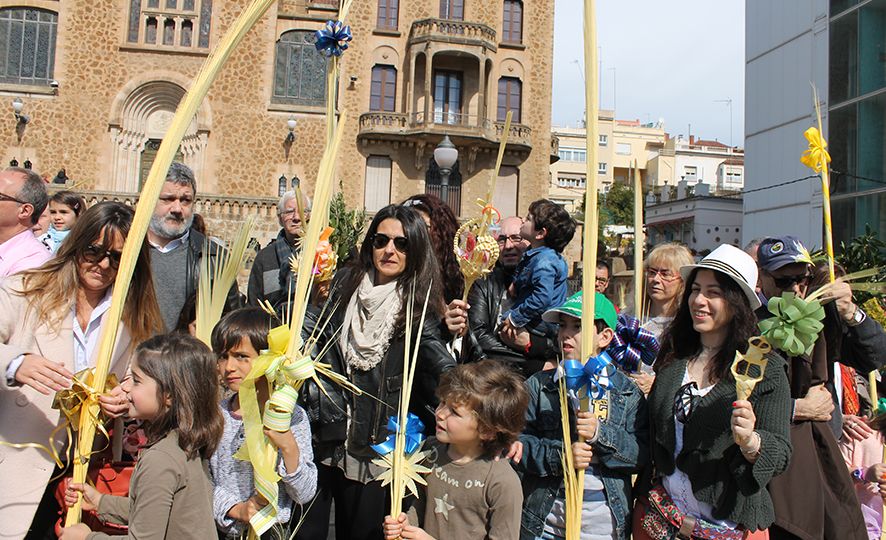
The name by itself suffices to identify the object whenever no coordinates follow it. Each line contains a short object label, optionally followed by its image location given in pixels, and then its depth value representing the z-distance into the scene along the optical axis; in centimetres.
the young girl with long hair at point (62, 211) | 541
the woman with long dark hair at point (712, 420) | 265
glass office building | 1630
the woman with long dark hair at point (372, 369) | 322
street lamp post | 1045
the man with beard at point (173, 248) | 368
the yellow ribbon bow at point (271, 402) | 227
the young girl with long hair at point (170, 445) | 240
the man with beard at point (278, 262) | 454
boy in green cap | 296
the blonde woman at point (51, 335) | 247
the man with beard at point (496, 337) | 432
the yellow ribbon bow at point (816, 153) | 365
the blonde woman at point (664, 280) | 425
